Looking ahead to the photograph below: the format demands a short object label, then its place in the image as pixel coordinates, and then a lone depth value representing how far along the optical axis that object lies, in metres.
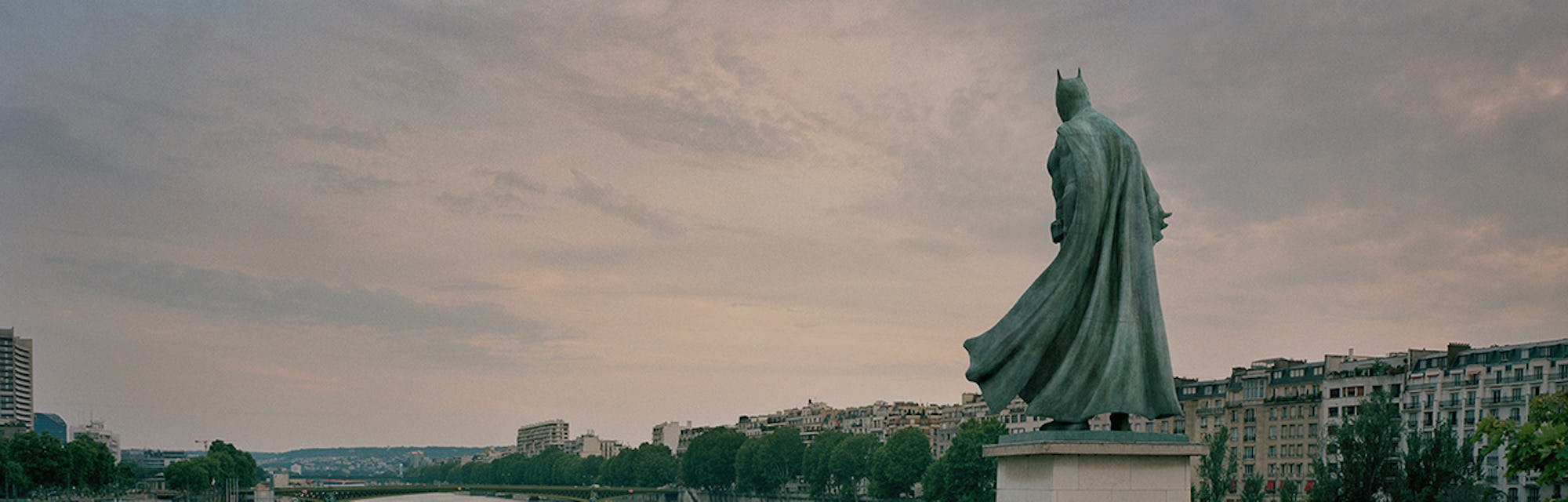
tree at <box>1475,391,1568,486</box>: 31.47
